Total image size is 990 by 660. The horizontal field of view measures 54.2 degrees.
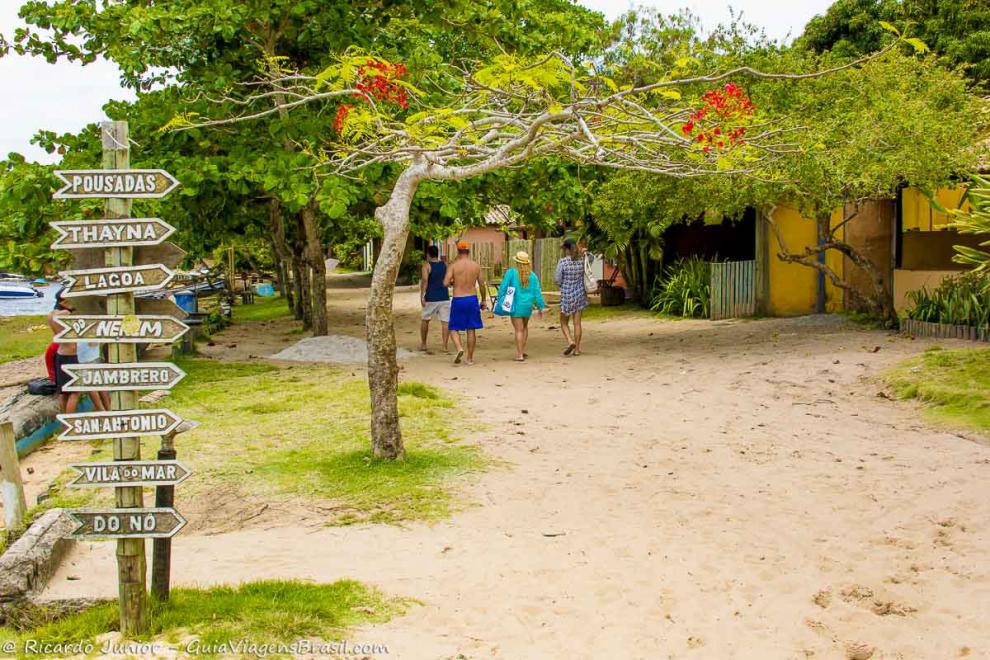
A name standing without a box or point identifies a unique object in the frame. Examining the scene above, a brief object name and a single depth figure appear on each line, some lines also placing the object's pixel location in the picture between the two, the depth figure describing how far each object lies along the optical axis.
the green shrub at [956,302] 12.41
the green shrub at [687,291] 19.55
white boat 40.53
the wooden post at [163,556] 4.89
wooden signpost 4.55
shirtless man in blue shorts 13.60
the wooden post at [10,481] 6.25
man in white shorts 14.88
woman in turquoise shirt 14.05
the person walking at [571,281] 14.25
